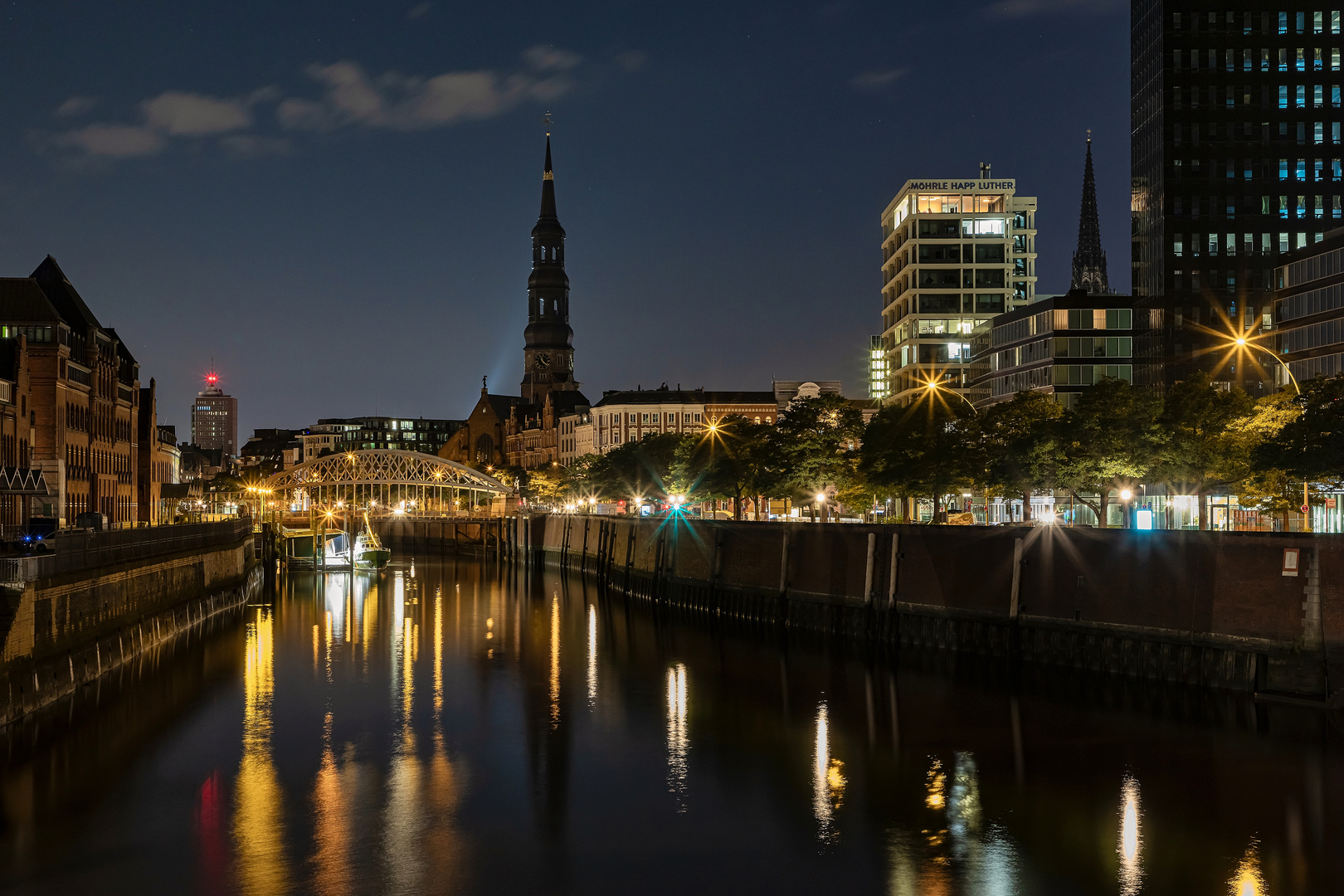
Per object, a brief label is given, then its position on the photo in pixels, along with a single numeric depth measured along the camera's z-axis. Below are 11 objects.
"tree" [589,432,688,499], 150.38
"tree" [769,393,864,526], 95.31
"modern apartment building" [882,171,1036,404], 151.50
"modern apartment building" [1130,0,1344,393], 113.06
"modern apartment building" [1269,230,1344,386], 97.56
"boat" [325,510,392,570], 140.50
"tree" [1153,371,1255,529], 69.50
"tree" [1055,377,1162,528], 72.19
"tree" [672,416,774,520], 110.44
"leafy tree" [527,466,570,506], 192.59
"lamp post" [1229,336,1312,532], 49.91
